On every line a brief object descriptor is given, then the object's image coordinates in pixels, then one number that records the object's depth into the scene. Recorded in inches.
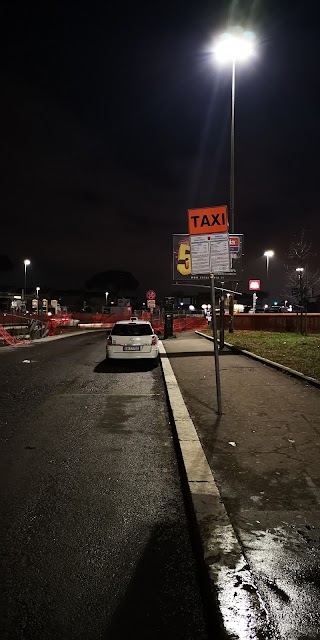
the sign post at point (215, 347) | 259.5
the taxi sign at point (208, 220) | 271.3
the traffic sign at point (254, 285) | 1444.4
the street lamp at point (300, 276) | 1065.6
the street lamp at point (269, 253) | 1985.7
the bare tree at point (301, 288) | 1072.2
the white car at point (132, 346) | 530.3
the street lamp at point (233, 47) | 599.5
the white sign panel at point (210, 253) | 271.3
